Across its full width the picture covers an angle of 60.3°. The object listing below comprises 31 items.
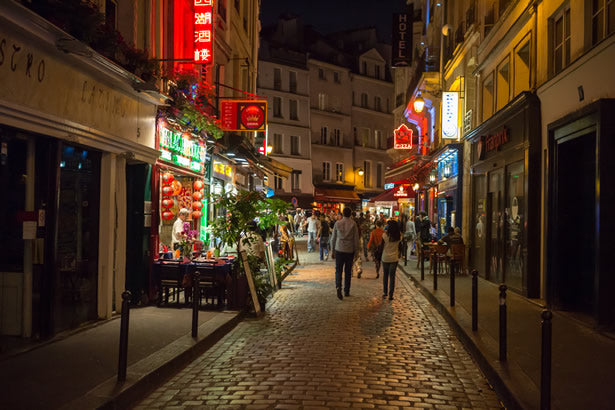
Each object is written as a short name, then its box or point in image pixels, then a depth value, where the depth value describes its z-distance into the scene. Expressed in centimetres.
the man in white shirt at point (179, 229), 1145
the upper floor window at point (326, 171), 4803
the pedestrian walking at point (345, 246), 1155
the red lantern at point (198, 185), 1321
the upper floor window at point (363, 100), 5144
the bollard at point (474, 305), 780
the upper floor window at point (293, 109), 4534
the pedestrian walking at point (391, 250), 1157
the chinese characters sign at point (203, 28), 1210
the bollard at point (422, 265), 1445
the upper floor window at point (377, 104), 5269
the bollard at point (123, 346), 528
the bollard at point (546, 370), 441
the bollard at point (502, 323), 617
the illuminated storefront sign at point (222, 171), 1648
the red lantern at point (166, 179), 1143
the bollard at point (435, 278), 1208
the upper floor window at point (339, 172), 4900
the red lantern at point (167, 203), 1124
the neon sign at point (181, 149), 1110
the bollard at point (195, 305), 738
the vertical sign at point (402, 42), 2820
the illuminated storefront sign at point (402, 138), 2759
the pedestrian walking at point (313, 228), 2347
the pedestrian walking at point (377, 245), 1546
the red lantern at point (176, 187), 1161
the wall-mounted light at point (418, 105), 2362
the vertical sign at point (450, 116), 1902
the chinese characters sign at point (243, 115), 1452
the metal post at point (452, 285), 963
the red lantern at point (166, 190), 1127
